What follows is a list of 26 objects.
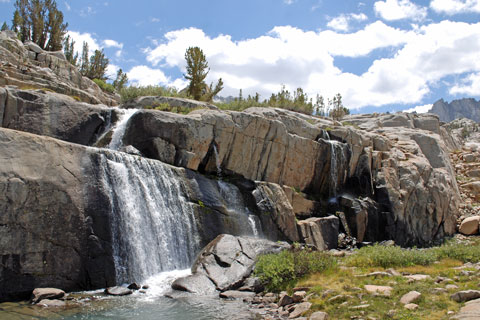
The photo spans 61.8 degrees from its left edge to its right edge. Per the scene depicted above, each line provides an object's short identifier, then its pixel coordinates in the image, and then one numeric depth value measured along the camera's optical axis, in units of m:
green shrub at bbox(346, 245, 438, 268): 14.38
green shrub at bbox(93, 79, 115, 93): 37.25
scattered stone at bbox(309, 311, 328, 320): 9.68
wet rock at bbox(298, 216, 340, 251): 23.64
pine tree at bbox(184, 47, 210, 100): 37.97
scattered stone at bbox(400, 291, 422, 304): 9.79
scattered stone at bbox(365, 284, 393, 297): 10.59
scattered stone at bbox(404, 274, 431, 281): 11.68
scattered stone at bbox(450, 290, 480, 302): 9.29
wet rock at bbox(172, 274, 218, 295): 13.64
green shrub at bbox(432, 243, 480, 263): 14.80
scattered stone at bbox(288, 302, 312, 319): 10.70
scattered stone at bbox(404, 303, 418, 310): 9.32
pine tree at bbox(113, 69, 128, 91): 43.09
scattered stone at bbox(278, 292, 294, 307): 11.93
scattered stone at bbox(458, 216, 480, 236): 30.70
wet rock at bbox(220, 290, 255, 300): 13.15
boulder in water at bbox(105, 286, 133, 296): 12.97
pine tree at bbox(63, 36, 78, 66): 38.42
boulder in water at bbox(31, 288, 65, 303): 11.83
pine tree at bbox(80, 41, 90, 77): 39.78
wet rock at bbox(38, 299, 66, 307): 11.49
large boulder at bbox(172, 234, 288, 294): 13.99
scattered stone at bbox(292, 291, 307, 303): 11.80
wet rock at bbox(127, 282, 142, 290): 13.77
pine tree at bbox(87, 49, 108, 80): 39.82
